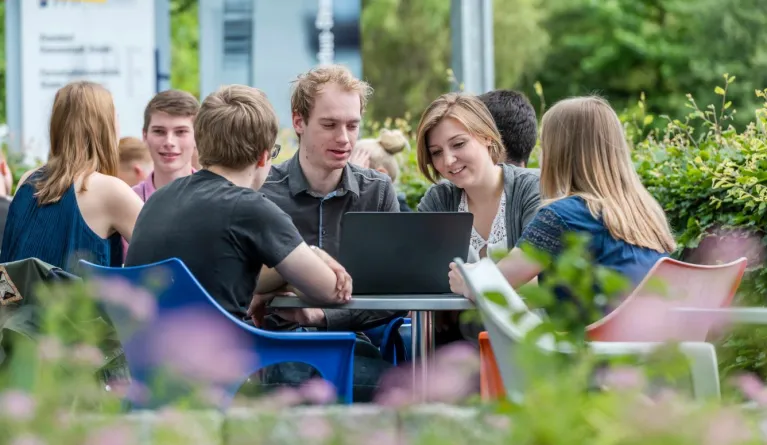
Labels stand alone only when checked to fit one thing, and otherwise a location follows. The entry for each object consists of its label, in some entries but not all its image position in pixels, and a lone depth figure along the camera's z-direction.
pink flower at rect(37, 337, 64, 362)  3.96
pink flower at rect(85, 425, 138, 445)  3.60
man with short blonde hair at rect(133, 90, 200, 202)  7.54
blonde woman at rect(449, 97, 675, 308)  6.41
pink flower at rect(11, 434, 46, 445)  3.47
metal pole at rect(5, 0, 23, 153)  12.57
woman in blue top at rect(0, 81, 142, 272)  6.81
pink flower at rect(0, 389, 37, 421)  3.66
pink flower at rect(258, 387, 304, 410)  4.13
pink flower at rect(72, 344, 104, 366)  4.06
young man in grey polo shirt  6.98
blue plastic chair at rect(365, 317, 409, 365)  6.98
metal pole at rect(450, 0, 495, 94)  12.51
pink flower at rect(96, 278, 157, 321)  4.99
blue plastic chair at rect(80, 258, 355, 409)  6.09
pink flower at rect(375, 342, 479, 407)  4.01
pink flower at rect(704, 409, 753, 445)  3.42
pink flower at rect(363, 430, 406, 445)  3.66
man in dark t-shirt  6.37
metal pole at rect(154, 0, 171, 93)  12.94
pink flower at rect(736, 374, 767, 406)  4.32
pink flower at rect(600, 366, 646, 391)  3.81
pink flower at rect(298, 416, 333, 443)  3.93
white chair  5.57
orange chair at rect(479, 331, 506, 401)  6.13
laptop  6.41
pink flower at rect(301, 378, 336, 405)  4.27
